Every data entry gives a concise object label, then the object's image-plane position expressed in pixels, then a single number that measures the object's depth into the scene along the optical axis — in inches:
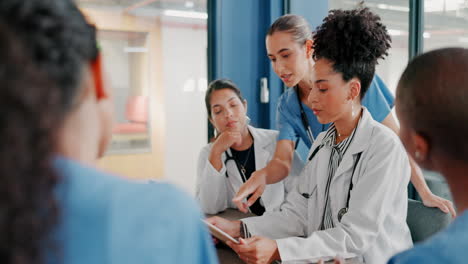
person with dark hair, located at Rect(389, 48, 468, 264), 27.9
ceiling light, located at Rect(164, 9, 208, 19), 121.7
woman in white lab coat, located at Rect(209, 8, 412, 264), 49.3
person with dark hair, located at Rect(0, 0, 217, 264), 14.9
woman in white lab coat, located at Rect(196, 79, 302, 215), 79.1
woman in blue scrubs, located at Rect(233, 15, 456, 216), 82.3
